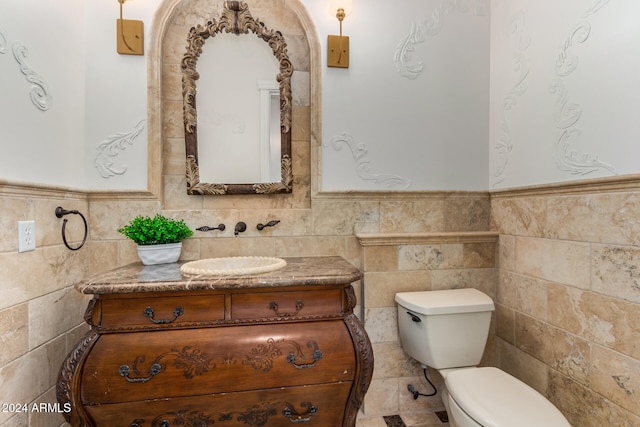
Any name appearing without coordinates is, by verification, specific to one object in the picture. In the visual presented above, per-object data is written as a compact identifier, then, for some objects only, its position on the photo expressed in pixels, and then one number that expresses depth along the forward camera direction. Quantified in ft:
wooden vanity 3.47
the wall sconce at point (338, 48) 5.35
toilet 3.54
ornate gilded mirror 5.23
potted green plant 4.53
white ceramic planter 4.61
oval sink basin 3.80
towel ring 4.29
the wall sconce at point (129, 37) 4.97
